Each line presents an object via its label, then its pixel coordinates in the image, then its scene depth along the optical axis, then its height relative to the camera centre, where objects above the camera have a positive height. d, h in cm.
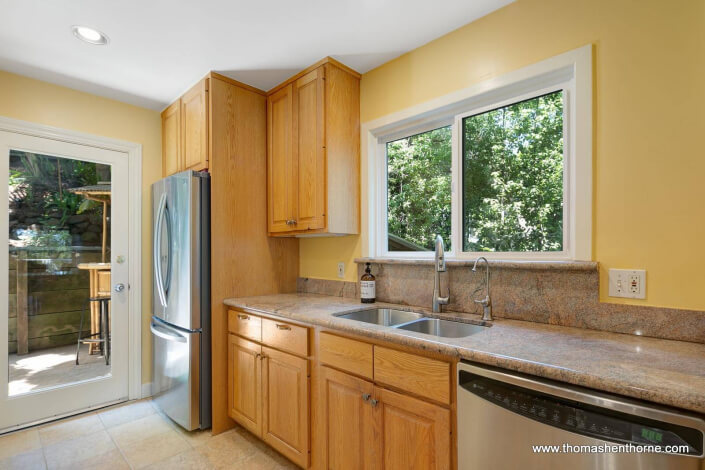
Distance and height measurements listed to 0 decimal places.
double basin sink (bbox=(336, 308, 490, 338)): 171 -47
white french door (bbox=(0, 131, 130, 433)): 242 -30
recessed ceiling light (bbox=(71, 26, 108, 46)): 194 +112
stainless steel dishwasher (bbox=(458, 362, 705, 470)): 83 -52
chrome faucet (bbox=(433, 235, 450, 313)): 185 -21
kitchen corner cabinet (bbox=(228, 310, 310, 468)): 184 -86
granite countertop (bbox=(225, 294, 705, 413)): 88 -39
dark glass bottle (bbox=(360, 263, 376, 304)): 220 -35
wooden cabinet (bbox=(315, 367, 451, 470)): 129 -79
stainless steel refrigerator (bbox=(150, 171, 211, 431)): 231 -45
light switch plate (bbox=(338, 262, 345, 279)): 254 -26
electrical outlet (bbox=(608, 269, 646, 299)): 137 -20
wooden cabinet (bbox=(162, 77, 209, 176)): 245 +78
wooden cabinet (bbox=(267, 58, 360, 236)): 225 +54
